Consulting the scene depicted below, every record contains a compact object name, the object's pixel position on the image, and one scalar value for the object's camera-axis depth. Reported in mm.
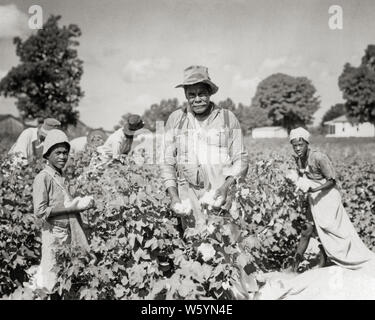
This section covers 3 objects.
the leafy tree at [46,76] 15242
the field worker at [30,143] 5488
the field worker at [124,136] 5883
